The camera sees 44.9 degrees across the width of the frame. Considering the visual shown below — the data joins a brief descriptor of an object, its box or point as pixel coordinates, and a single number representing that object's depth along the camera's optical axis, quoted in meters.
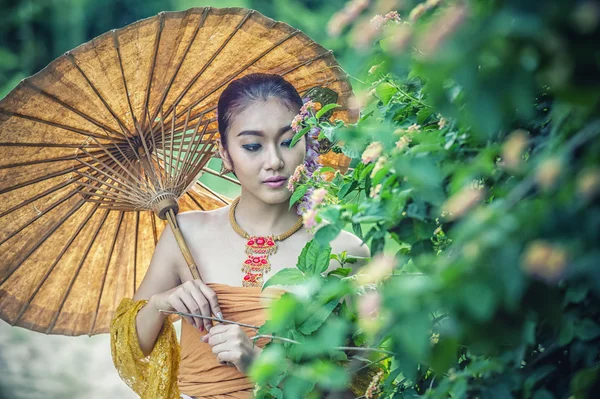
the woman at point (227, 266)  1.94
